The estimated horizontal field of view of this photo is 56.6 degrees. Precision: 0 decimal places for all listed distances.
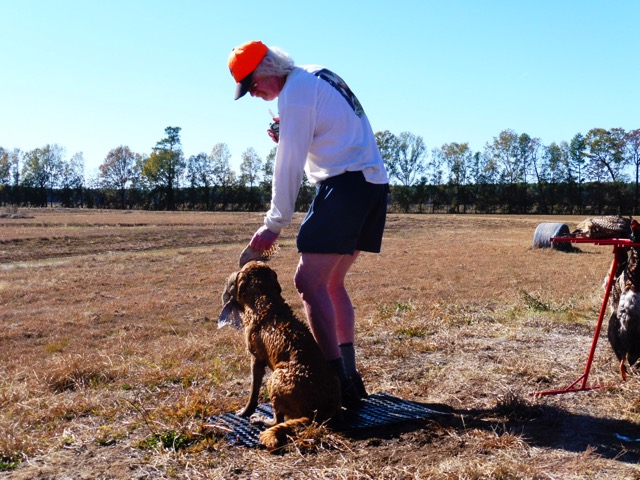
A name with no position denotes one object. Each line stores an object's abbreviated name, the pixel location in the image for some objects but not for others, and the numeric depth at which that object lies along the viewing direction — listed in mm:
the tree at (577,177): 55906
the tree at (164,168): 73438
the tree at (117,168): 80062
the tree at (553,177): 58031
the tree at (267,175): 63862
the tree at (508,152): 64562
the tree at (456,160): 65562
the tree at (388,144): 68312
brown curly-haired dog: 3275
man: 3482
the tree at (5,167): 84188
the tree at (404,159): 70375
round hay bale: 19422
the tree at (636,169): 47053
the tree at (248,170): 69000
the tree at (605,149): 46316
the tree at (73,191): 73438
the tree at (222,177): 65500
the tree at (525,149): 64450
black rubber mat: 3305
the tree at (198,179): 67938
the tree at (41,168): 83625
